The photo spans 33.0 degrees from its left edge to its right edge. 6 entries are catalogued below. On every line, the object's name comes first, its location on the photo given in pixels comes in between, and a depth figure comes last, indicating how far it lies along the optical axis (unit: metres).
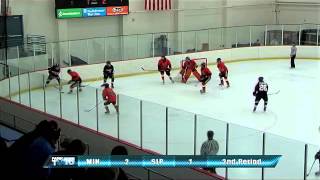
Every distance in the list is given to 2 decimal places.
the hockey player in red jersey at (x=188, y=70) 16.94
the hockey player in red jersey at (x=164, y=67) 16.86
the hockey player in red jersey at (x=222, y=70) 15.88
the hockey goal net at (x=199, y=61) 19.52
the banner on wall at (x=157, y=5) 21.02
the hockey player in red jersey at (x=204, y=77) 15.33
